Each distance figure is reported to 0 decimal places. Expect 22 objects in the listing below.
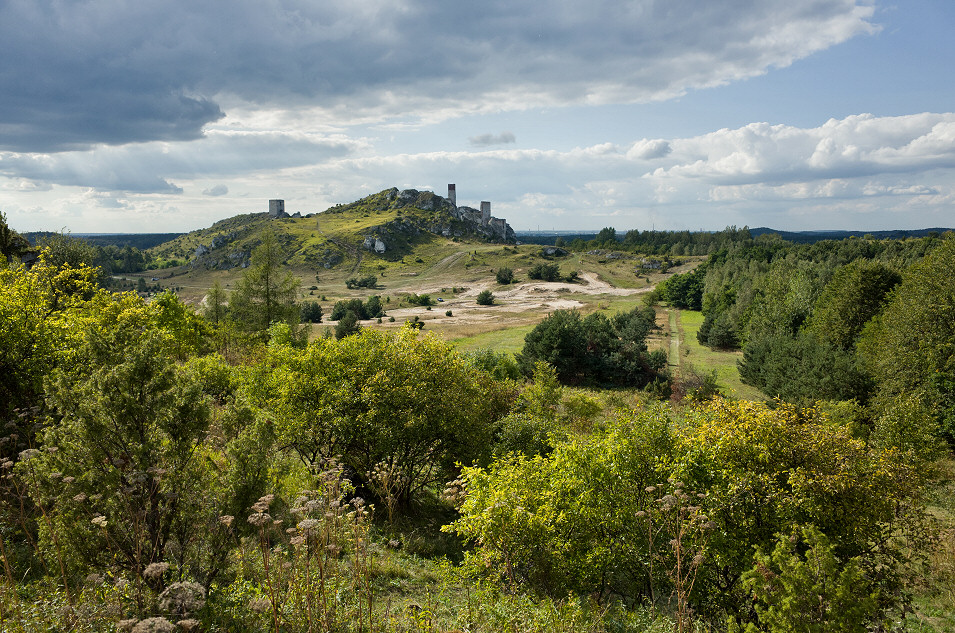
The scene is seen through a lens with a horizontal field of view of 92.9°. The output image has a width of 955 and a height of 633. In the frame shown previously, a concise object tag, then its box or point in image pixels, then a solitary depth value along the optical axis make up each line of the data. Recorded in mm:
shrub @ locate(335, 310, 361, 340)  70500
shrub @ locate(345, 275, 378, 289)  148750
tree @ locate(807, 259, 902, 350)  44719
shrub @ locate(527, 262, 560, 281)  151000
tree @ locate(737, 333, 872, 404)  36844
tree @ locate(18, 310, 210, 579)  6484
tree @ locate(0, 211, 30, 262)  27609
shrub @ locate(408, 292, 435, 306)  119769
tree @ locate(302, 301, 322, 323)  94875
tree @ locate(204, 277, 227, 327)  47906
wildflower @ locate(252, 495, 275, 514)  6219
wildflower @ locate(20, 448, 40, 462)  6501
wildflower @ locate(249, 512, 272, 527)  5689
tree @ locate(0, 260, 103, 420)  11984
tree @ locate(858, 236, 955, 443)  29828
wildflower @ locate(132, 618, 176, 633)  4406
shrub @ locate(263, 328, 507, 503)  14812
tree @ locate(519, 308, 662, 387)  54250
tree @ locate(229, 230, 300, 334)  42156
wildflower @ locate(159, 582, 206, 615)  5051
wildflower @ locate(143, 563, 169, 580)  5257
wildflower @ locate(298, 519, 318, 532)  5363
